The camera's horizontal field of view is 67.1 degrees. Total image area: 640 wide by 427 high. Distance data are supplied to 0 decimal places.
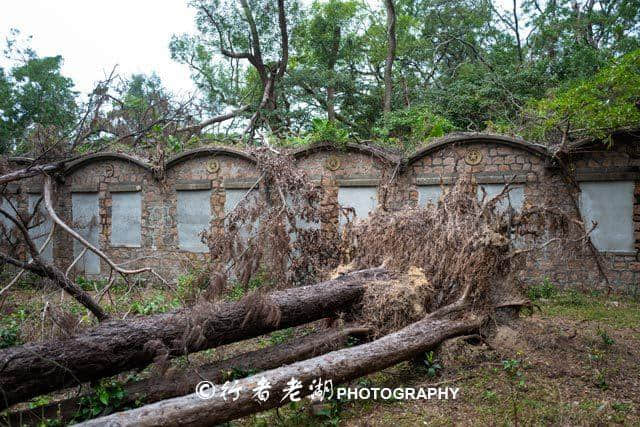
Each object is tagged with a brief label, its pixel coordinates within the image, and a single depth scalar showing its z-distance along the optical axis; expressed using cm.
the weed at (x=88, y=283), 1044
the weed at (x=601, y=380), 425
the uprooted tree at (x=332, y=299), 359
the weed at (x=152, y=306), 694
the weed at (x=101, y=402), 366
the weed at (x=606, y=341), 527
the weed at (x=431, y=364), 457
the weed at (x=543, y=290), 813
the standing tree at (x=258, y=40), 1524
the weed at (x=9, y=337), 490
